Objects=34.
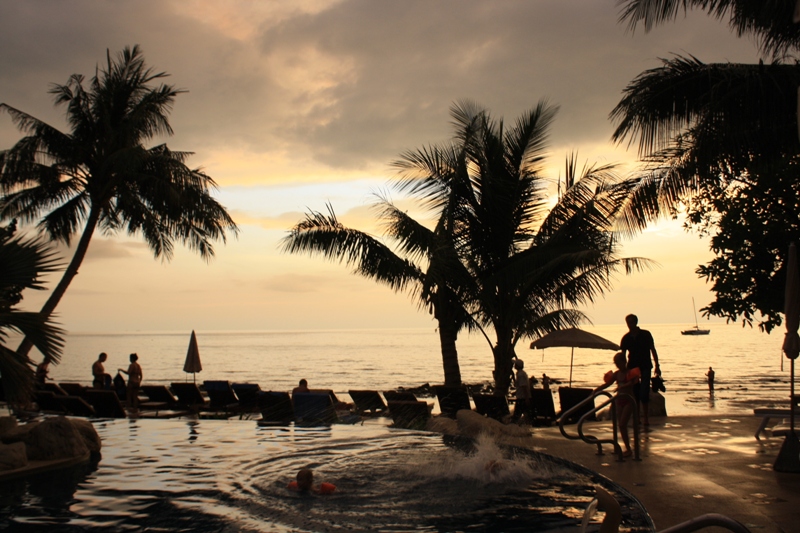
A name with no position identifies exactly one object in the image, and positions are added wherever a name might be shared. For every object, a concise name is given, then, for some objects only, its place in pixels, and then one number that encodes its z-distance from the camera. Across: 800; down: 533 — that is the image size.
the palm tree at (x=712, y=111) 9.92
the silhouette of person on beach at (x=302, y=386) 16.84
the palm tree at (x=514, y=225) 15.03
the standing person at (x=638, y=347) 10.61
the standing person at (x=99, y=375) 18.84
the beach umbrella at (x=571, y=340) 15.50
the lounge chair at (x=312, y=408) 14.88
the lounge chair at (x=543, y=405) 14.42
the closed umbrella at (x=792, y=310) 7.72
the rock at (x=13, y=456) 8.41
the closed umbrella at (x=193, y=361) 19.09
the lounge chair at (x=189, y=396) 17.56
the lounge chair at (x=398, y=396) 15.35
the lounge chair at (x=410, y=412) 14.18
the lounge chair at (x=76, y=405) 15.04
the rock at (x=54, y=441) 9.27
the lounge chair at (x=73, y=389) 16.75
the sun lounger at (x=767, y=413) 8.97
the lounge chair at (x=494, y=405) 14.09
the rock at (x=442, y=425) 12.56
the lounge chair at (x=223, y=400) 17.44
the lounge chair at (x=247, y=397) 17.30
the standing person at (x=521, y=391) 15.70
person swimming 7.78
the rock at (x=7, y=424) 9.39
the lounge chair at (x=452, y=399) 14.61
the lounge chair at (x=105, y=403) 14.83
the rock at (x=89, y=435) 10.12
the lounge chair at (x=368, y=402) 16.45
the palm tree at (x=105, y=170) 20.03
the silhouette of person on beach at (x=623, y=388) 8.78
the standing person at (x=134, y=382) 16.98
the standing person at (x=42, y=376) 17.72
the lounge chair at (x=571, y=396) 13.55
